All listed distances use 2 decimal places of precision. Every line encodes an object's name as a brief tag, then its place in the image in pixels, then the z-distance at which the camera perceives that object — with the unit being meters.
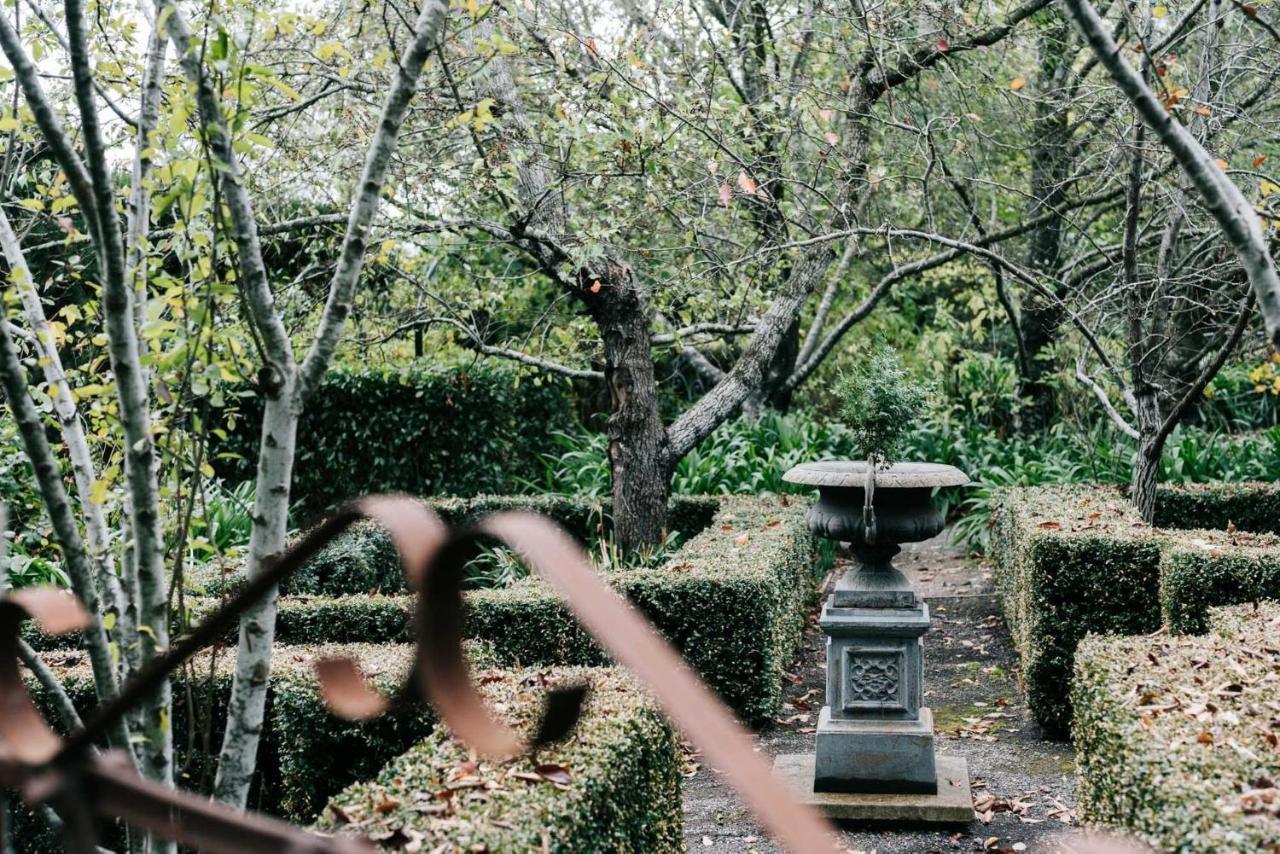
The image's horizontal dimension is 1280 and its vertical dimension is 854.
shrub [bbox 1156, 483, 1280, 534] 9.32
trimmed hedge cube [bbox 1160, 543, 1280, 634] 6.00
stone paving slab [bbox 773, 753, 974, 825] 5.66
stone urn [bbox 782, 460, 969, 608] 5.96
